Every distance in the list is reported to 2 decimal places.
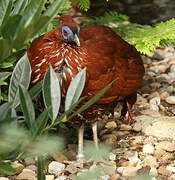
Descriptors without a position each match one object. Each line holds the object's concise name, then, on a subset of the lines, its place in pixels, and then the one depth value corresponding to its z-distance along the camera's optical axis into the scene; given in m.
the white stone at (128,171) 6.07
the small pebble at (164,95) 8.19
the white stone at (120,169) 6.14
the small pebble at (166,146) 6.61
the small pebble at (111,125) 7.24
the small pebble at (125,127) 7.17
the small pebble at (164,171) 6.07
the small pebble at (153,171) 6.03
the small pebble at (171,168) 6.15
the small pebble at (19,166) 6.06
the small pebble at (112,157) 6.45
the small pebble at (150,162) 6.29
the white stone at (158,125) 6.93
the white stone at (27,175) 5.84
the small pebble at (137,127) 7.10
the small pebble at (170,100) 8.00
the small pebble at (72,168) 6.14
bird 5.29
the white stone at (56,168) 6.14
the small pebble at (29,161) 6.29
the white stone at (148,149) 6.60
